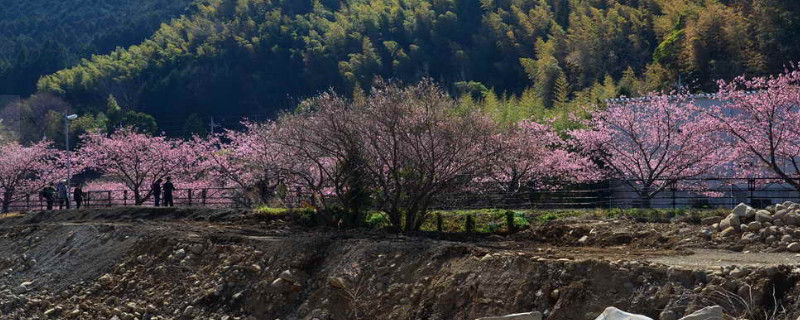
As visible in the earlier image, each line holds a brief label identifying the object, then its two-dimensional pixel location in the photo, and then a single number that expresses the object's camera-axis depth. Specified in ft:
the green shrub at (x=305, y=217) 85.20
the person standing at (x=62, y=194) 137.49
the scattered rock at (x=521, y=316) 39.30
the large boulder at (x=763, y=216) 60.18
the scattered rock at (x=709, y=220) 66.44
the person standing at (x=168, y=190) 123.34
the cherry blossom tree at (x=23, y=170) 172.45
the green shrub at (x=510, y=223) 75.42
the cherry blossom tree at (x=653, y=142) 104.42
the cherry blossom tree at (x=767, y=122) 96.02
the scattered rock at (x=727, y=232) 61.00
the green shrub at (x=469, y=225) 77.25
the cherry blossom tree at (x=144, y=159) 158.51
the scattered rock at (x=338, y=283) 60.75
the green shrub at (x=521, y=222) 75.77
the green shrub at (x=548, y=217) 78.64
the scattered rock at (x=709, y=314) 36.99
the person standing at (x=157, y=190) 127.13
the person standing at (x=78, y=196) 131.75
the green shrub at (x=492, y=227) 75.92
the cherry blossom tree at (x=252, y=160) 88.28
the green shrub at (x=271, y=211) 91.91
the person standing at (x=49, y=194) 136.24
